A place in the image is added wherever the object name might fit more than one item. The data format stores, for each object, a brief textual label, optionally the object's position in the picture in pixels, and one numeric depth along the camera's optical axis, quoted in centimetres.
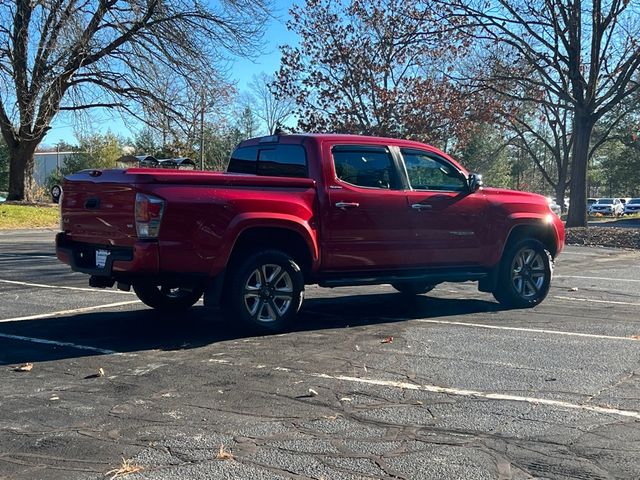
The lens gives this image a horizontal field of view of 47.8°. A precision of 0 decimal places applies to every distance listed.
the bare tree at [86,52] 2489
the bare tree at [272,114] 2812
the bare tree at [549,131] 4047
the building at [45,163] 7628
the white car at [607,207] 6012
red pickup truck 655
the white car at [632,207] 5903
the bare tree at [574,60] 2314
